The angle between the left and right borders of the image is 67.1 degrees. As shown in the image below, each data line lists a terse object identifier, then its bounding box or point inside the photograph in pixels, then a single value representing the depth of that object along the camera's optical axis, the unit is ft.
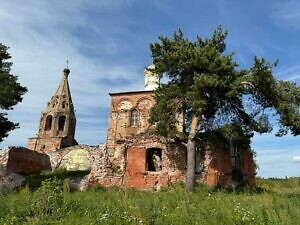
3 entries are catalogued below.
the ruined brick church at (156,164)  41.42
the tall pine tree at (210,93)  33.74
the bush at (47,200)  17.38
